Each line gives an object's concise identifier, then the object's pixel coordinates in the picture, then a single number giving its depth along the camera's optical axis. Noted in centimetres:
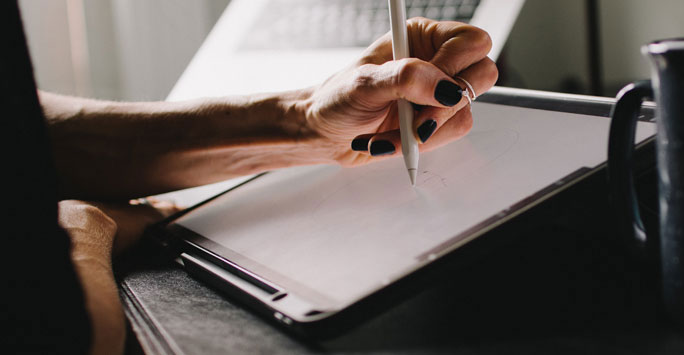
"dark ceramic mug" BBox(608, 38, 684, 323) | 23
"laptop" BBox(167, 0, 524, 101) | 76
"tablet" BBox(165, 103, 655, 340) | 32
